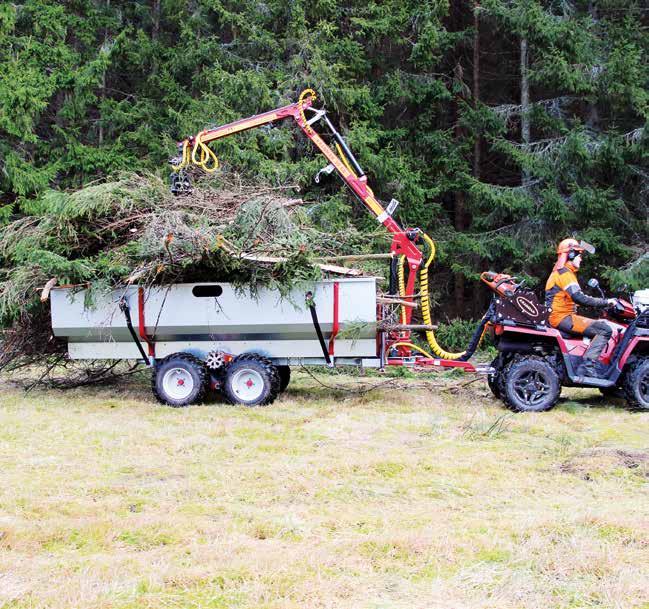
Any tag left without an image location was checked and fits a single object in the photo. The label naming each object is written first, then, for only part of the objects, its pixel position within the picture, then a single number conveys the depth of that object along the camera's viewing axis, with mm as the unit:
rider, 9376
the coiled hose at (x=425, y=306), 10383
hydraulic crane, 10188
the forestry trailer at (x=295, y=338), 9445
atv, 9336
